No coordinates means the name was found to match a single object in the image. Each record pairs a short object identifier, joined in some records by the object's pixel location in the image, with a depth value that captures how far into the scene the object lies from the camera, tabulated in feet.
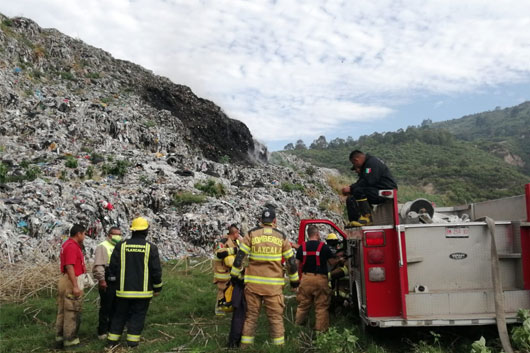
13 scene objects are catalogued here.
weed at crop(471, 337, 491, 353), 11.85
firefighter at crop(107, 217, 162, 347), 15.81
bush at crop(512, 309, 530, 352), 12.50
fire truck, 13.56
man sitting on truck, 17.26
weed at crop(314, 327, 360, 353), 13.19
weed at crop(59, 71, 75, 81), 74.13
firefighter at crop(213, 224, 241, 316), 19.17
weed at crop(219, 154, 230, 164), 76.16
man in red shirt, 16.30
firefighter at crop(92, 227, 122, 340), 17.72
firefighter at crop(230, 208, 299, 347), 15.15
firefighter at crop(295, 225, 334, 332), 17.49
